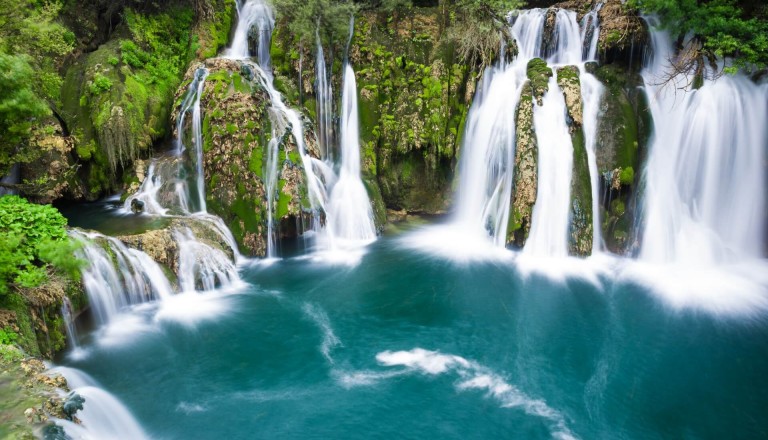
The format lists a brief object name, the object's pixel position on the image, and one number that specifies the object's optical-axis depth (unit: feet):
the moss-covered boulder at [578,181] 38.01
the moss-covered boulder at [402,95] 46.88
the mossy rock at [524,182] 38.73
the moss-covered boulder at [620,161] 38.99
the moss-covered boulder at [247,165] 38.37
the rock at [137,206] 37.68
